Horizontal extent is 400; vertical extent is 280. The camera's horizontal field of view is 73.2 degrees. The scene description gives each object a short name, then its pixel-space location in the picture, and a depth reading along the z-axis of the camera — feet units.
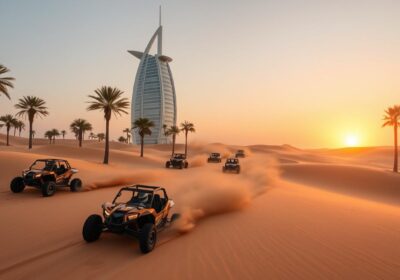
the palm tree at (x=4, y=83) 84.25
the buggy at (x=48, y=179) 47.57
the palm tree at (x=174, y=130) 260.70
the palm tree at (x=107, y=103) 122.21
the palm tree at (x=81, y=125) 248.52
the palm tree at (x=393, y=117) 150.92
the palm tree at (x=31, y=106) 156.25
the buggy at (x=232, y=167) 103.28
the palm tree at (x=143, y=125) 182.71
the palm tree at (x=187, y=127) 257.75
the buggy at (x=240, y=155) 214.18
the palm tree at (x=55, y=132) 353.70
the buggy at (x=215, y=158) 156.68
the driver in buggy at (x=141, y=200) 26.43
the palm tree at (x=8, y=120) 247.29
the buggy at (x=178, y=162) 120.57
